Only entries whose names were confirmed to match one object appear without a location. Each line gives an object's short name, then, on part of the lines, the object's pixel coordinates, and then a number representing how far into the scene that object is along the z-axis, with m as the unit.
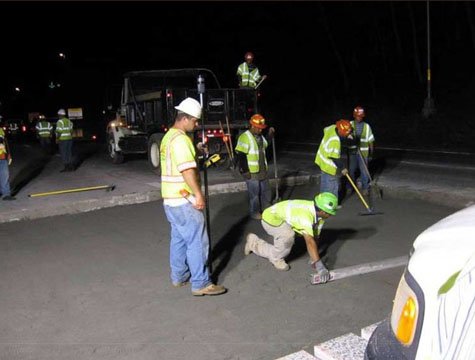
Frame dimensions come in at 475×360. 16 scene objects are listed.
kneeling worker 4.88
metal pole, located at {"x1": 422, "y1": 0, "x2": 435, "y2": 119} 21.38
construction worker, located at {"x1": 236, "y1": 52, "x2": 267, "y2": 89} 12.52
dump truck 11.89
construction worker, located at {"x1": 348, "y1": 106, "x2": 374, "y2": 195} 9.14
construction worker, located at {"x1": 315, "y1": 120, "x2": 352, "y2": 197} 7.61
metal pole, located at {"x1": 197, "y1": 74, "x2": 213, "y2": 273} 5.20
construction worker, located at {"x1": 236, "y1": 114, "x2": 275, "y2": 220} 7.83
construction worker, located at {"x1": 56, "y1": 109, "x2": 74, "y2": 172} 13.09
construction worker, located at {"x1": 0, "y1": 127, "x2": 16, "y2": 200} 8.99
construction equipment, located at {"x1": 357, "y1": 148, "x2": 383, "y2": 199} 8.78
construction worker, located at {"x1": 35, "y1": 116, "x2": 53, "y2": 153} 17.59
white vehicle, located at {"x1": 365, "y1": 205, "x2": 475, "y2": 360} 1.81
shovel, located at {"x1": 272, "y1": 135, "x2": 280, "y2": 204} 9.03
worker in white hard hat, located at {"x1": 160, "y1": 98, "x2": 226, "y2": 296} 4.55
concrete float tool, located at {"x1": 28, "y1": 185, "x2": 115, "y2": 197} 9.35
